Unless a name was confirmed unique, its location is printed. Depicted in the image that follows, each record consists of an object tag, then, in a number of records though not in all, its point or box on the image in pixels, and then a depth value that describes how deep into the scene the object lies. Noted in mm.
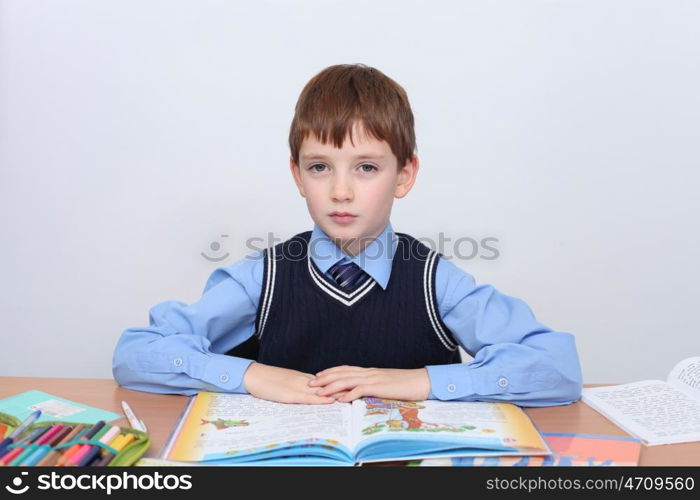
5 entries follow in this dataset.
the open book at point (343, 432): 955
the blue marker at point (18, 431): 937
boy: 1224
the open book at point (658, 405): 1096
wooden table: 1030
